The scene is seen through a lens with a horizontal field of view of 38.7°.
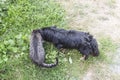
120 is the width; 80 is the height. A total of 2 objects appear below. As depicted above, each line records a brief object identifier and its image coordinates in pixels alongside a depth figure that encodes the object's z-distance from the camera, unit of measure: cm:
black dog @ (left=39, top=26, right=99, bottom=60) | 317
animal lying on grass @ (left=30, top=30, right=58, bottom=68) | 294
